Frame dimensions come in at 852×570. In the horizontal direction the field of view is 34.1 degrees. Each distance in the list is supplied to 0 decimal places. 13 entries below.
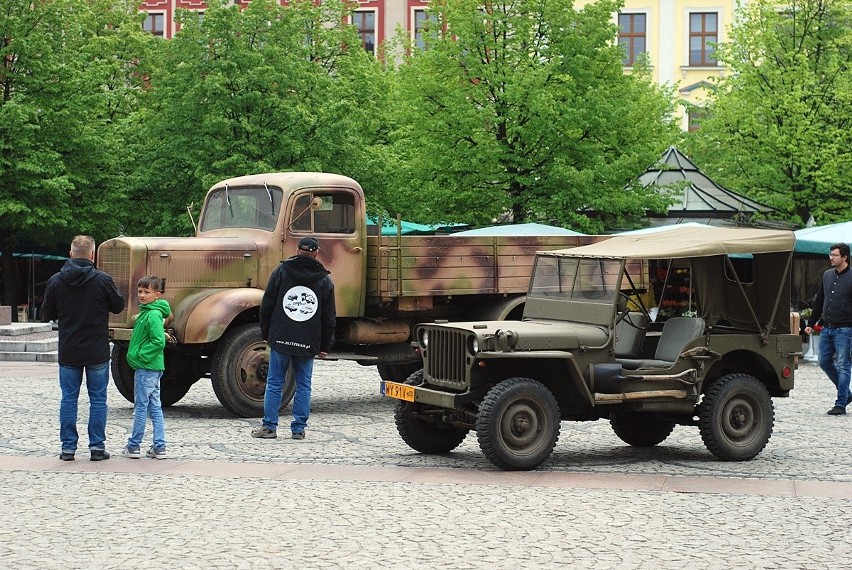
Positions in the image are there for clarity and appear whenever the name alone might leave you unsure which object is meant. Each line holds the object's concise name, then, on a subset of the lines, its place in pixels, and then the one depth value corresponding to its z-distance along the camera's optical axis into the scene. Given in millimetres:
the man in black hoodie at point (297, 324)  12297
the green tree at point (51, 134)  33531
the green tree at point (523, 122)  30922
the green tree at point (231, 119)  32250
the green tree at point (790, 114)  35750
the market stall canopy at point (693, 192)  32031
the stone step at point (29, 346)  23859
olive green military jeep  10586
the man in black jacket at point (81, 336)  10828
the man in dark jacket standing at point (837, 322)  15031
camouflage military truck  14344
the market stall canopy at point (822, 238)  24703
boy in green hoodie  11094
